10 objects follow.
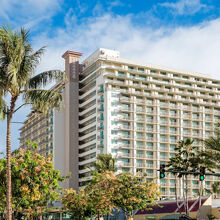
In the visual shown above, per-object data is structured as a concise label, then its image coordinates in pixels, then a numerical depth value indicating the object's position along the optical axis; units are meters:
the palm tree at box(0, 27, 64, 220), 23.78
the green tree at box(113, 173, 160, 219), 53.09
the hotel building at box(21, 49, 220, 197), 111.75
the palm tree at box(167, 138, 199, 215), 62.41
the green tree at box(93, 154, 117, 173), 82.68
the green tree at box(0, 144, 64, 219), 32.09
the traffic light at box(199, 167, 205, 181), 31.34
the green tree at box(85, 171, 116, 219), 54.06
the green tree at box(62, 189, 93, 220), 57.16
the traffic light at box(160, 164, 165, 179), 31.38
